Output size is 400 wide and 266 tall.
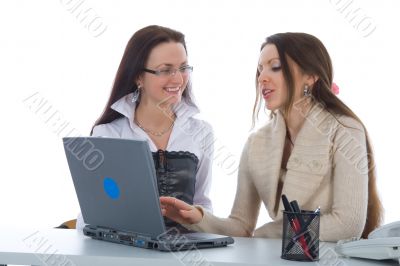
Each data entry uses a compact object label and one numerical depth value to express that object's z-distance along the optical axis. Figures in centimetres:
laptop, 221
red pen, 216
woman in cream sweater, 260
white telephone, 210
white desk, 212
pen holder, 216
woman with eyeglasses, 310
